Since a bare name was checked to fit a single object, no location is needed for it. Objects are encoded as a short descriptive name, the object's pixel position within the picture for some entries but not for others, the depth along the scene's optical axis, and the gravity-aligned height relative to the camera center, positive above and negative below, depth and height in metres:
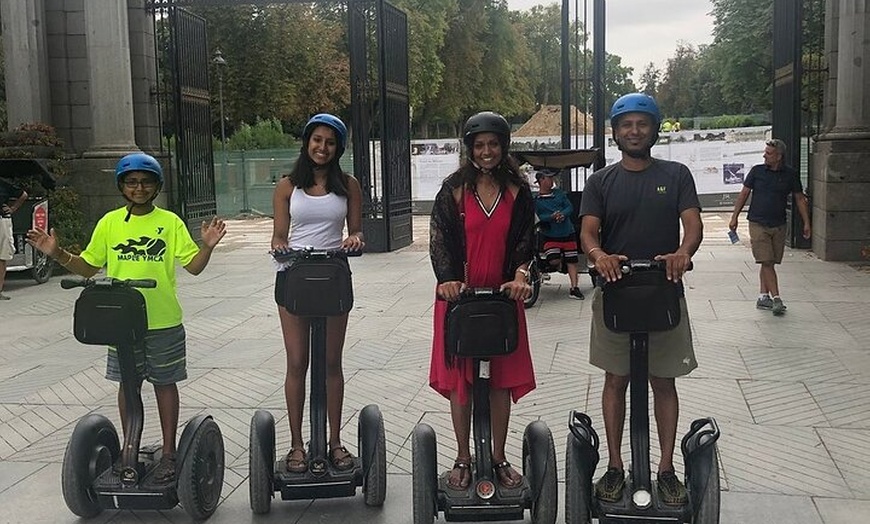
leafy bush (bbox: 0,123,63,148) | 12.84 +0.40
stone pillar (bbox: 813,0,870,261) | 12.35 -0.11
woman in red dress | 3.72 -0.35
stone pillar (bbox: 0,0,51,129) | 13.51 +1.55
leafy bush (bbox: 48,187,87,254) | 12.60 -0.74
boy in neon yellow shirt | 4.01 -0.41
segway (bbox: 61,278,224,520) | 3.82 -1.24
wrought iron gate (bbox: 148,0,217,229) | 15.20 +0.88
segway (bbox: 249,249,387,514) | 3.96 -1.20
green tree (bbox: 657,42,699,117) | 79.69 +5.82
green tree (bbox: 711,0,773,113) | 42.06 +4.81
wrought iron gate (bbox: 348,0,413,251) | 14.55 +0.67
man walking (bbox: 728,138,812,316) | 8.75 -0.60
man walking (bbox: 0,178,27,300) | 10.29 -0.57
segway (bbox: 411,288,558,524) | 3.56 -1.29
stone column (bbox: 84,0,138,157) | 13.76 +1.31
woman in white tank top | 4.16 -0.30
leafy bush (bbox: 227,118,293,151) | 31.94 +0.76
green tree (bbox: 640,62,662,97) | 87.06 +6.97
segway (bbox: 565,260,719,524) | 3.48 -1.14
